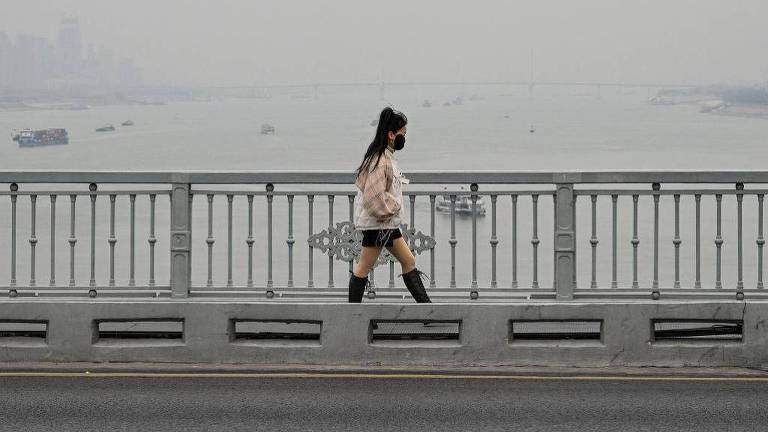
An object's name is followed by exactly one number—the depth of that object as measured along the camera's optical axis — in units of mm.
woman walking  19547
